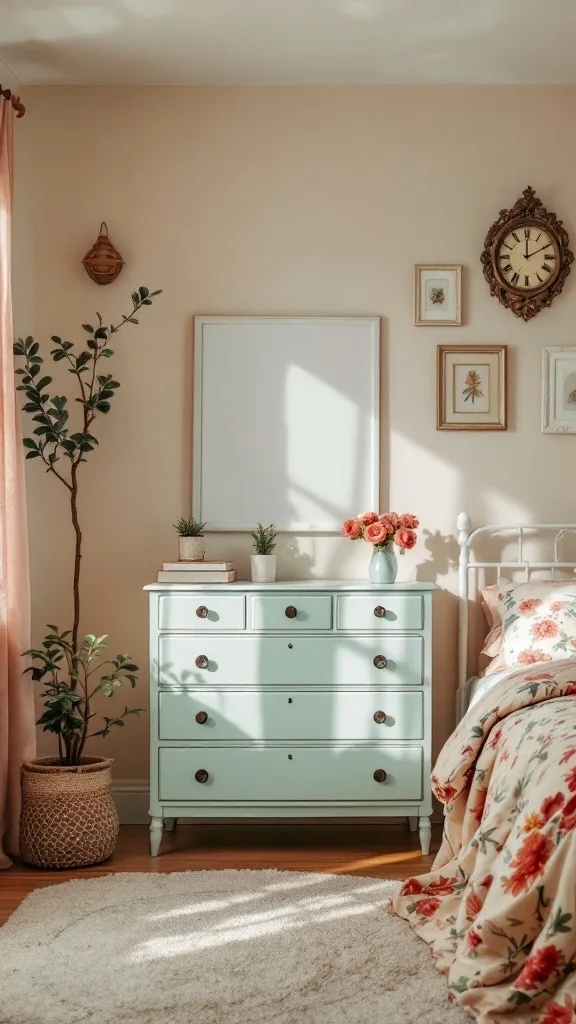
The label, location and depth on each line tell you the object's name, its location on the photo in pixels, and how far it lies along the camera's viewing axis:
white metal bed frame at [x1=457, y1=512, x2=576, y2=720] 3.97
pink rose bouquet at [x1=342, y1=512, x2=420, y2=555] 3.79
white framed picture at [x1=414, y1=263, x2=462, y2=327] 4.12
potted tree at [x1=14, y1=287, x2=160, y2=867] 3.52
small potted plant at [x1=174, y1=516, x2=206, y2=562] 3.85
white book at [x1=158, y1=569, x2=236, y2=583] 3.73
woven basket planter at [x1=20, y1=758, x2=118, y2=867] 3.51
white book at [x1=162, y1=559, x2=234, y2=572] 3.73
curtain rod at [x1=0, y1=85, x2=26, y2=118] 3.68
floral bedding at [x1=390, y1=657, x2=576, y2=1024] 2.10
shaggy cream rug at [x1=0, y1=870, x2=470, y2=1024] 2.31
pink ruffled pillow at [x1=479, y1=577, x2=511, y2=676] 3.71
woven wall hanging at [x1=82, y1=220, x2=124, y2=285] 4.05
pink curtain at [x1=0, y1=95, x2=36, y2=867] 3.56
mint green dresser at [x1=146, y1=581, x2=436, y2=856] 3.60
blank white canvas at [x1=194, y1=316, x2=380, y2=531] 4.09
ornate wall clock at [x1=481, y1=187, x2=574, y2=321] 4.08
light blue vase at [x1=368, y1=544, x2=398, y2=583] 3.81
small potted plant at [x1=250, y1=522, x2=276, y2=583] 3.85
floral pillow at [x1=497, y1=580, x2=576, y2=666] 3.45
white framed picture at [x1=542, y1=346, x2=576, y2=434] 4.12
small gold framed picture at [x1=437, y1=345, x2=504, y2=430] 4.11
